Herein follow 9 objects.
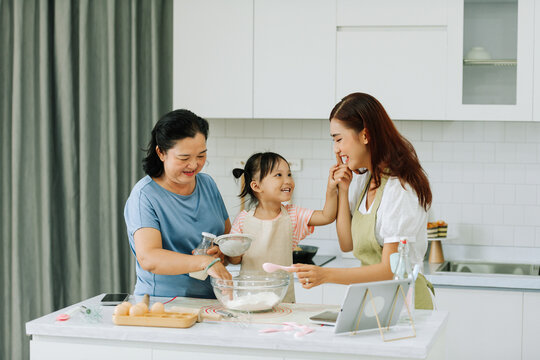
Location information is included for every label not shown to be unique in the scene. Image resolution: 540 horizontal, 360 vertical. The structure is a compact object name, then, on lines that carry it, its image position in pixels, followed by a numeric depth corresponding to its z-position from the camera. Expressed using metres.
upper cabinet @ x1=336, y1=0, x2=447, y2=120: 3.51
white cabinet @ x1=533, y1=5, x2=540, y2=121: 3.41
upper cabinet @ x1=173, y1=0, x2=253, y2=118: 3.66
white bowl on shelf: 3.49
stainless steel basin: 3.76
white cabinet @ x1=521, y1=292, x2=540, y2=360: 3.21
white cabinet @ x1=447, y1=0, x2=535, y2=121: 3.44
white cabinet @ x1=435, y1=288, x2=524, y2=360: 3.24
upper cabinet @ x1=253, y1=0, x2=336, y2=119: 3.60
